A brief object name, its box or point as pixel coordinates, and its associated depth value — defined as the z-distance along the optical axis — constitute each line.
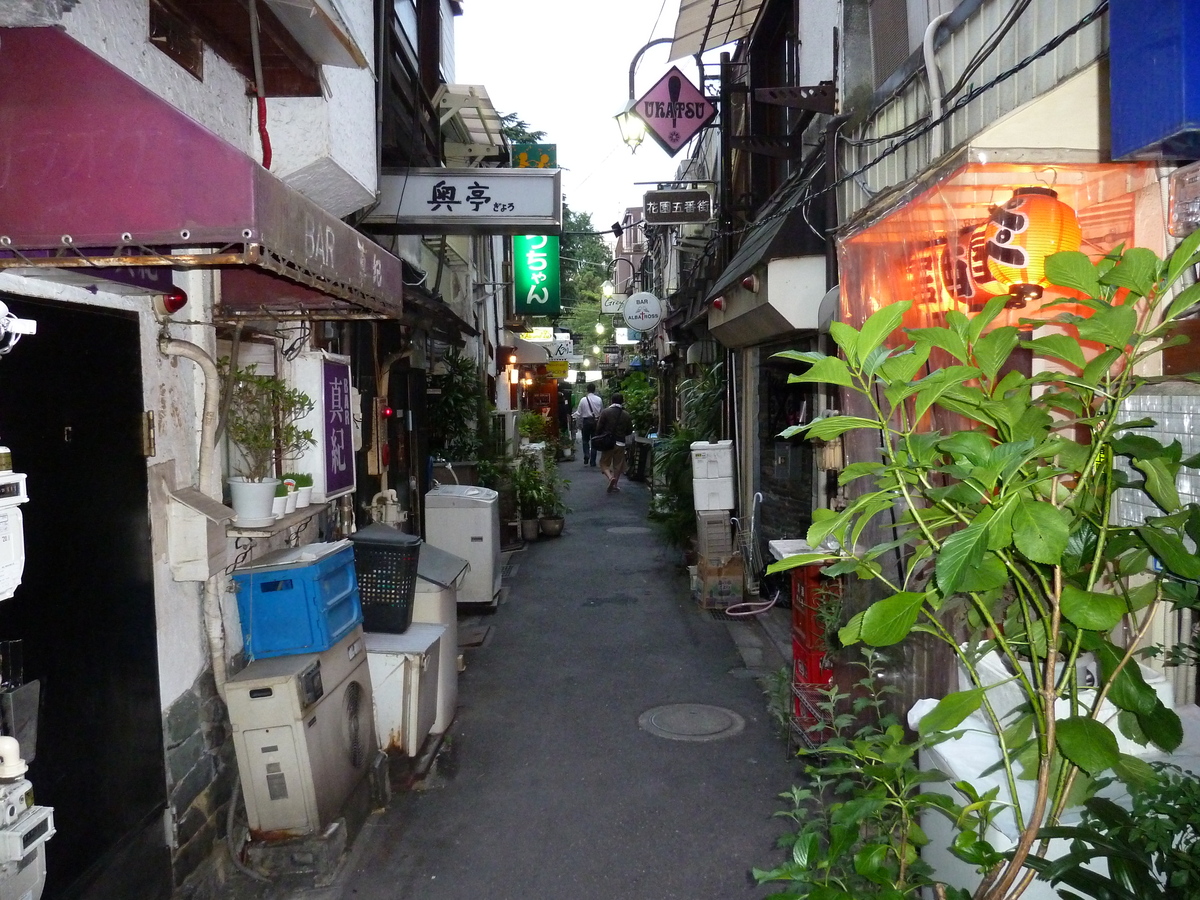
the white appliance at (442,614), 6.77
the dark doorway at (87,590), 3.50
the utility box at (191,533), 4.46
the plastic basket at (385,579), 6.40
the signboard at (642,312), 17.52
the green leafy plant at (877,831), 2.32
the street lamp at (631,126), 10.84
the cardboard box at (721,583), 10.50
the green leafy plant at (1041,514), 2.00
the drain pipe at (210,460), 4.57
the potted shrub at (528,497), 15.26
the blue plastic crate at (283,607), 5.01
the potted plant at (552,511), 15.55
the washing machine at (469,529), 10.11
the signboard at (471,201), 7.14
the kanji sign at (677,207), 11.97
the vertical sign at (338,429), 5.91
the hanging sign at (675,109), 11.05
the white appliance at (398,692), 6.08
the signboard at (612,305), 22.27
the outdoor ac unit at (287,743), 4.72
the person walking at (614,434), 21.77
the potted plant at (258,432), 4.93
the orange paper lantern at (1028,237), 3.43
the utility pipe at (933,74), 4.88
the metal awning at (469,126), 10.32
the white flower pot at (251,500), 4.89
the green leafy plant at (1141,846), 1.98
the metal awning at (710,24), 10.02
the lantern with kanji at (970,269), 3.60
